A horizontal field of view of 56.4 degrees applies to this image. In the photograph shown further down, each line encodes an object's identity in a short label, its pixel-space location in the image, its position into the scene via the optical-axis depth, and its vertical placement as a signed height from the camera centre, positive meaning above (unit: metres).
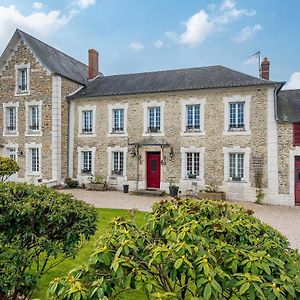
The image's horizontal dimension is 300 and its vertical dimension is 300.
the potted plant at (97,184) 16.53 -1.86
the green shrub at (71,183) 17.28 -1.87
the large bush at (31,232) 3.25 -0.97
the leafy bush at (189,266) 1.80 -0.81
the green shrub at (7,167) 15.55 -0.80
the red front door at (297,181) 13.34 -1.35
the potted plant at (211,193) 14.21 -2.05
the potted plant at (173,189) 15.17 -1.98
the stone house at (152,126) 13.98 +1.52
